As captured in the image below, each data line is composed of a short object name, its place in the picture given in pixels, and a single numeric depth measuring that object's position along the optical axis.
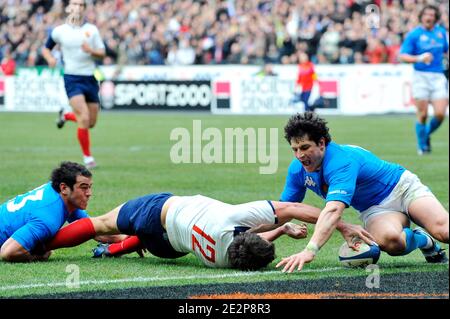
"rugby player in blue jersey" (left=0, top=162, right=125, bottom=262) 15.85
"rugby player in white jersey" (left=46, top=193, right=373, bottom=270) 14.70
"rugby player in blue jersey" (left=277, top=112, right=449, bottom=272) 14.70
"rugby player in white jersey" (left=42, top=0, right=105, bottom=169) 30.86
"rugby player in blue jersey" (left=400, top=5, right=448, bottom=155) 34.19
